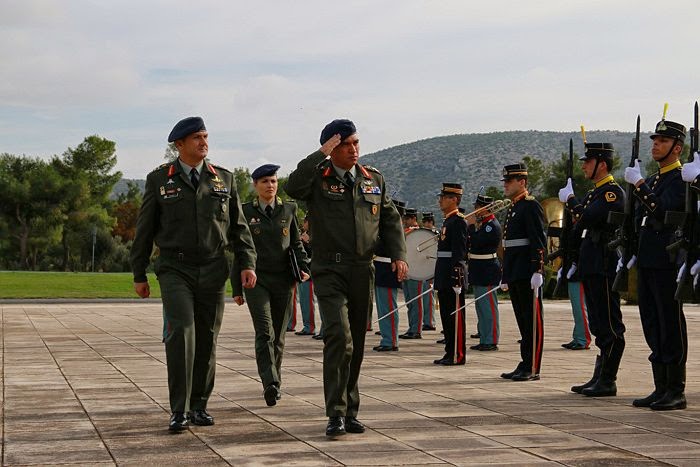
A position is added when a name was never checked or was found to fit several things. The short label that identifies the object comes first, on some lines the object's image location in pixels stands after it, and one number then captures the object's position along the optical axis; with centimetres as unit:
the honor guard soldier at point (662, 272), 881
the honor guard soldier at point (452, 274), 1261
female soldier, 933
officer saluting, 762
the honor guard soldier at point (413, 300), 1714
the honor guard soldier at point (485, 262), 1502
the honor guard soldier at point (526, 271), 1098
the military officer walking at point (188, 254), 782
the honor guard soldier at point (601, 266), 984
